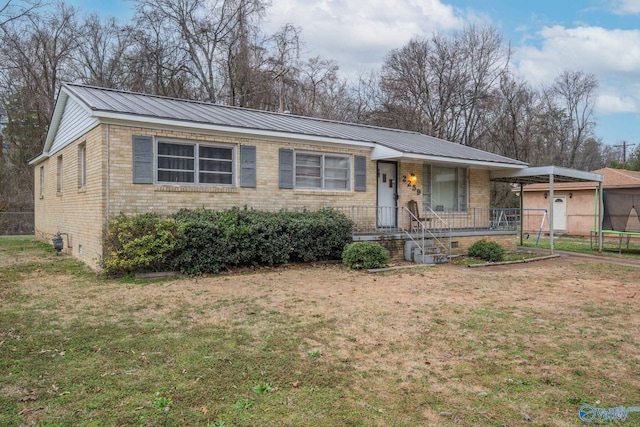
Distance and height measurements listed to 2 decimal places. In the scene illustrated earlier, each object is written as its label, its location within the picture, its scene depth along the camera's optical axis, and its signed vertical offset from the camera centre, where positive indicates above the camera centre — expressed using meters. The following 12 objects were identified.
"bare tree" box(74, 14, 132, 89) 24.41 +9.04
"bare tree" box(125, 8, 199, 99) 23.97 +8.48
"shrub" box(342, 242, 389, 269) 10.30 -1.14
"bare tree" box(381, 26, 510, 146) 27.92 +8.51
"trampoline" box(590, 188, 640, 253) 15.68 -0.12
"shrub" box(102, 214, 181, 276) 8.59 -0.72
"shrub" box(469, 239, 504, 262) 12.20 -1.20
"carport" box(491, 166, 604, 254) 13.75 +1.21
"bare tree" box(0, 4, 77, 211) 22.89 +6.66
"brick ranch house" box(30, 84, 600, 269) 9.54 +1.08
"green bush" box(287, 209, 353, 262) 10.62 -0.66
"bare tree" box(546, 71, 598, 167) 33.66 +8.20
